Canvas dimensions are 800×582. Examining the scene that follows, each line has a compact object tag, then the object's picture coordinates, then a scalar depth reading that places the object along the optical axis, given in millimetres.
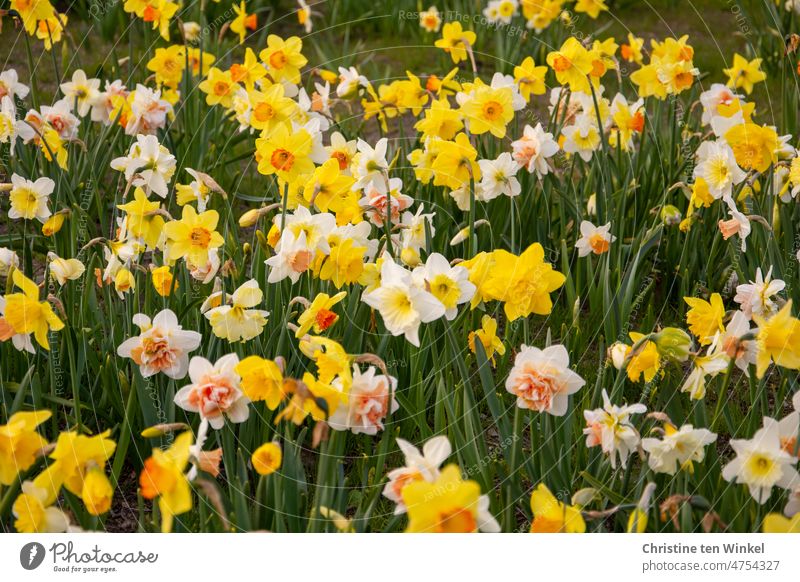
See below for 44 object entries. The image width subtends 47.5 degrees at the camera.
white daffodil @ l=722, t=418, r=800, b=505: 1937
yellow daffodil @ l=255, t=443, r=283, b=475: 1807
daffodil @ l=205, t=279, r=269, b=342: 2395
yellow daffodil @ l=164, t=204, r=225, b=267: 2596
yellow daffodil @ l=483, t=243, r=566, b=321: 2186
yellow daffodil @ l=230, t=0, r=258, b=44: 4418
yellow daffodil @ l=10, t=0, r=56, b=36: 3686
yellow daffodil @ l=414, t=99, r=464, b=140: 3119
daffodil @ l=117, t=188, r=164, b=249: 2682
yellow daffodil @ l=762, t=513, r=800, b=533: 1910
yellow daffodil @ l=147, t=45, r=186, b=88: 4062
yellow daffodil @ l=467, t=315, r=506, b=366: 2434
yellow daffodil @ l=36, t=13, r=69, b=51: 4080
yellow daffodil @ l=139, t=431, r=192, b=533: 1687
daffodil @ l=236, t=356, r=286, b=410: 1945
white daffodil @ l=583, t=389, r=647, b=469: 2066
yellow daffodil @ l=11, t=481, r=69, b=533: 1788
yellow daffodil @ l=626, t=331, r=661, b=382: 2264
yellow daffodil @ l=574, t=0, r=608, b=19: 4484
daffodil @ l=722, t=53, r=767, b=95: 4125
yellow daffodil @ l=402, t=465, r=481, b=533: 1651
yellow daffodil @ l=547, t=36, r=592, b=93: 3559
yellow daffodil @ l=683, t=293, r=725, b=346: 2389
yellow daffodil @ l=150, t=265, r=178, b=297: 2604
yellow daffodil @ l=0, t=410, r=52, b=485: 1788
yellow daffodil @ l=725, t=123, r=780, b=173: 3039
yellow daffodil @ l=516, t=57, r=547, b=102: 3711
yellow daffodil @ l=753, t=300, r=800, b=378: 2059
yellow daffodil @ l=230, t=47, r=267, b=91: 3654
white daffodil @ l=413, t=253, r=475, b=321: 2162
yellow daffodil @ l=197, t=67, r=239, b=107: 3861
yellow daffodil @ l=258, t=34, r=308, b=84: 3604
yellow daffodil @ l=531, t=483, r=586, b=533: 1914
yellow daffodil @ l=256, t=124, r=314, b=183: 2832
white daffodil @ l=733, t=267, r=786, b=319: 2357
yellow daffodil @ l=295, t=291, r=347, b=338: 2299
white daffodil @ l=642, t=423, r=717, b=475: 2045
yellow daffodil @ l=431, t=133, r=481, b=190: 2973
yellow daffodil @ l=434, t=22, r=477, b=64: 4117
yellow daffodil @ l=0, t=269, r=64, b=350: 2246
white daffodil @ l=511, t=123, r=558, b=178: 3127
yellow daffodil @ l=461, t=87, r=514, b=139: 3197
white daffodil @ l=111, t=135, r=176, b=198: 2945
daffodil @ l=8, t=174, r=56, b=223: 3013
